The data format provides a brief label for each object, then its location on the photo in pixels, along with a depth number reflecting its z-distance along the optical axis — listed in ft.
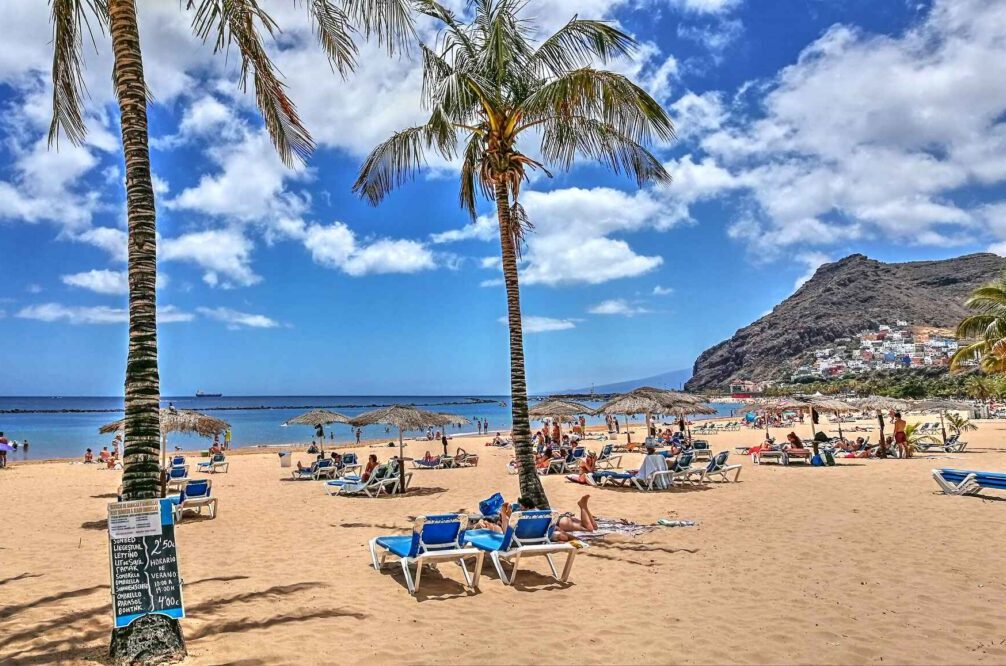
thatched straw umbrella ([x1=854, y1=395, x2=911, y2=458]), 74.54
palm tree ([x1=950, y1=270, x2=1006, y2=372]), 71.82
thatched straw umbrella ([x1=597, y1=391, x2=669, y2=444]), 56.80
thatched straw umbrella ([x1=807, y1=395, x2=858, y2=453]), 71.96
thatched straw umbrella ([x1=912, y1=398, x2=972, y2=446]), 72.78
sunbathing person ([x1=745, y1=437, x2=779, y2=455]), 61.52
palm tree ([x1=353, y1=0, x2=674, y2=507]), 30.89
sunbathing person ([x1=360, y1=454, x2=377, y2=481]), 44.30
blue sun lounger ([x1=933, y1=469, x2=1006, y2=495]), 34.37
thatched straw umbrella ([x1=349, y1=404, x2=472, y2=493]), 48.49
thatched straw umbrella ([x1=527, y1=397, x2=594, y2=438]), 68.28
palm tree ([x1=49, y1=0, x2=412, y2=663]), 13.92
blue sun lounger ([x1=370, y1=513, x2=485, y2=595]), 20.38
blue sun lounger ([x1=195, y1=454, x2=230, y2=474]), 64.48
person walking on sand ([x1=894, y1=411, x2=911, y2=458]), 59.67
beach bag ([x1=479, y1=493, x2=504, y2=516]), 29.17
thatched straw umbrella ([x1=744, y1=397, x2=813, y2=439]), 71.04
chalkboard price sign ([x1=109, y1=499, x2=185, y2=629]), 13.71
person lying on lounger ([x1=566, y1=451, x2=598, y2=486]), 44.78
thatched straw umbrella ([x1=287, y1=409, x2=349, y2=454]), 58.69
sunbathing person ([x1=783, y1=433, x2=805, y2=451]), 58.14
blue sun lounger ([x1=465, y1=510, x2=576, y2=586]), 21.27
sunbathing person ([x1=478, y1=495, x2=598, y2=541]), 27.53
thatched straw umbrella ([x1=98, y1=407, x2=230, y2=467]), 46.70
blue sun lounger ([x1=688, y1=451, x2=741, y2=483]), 44.65
